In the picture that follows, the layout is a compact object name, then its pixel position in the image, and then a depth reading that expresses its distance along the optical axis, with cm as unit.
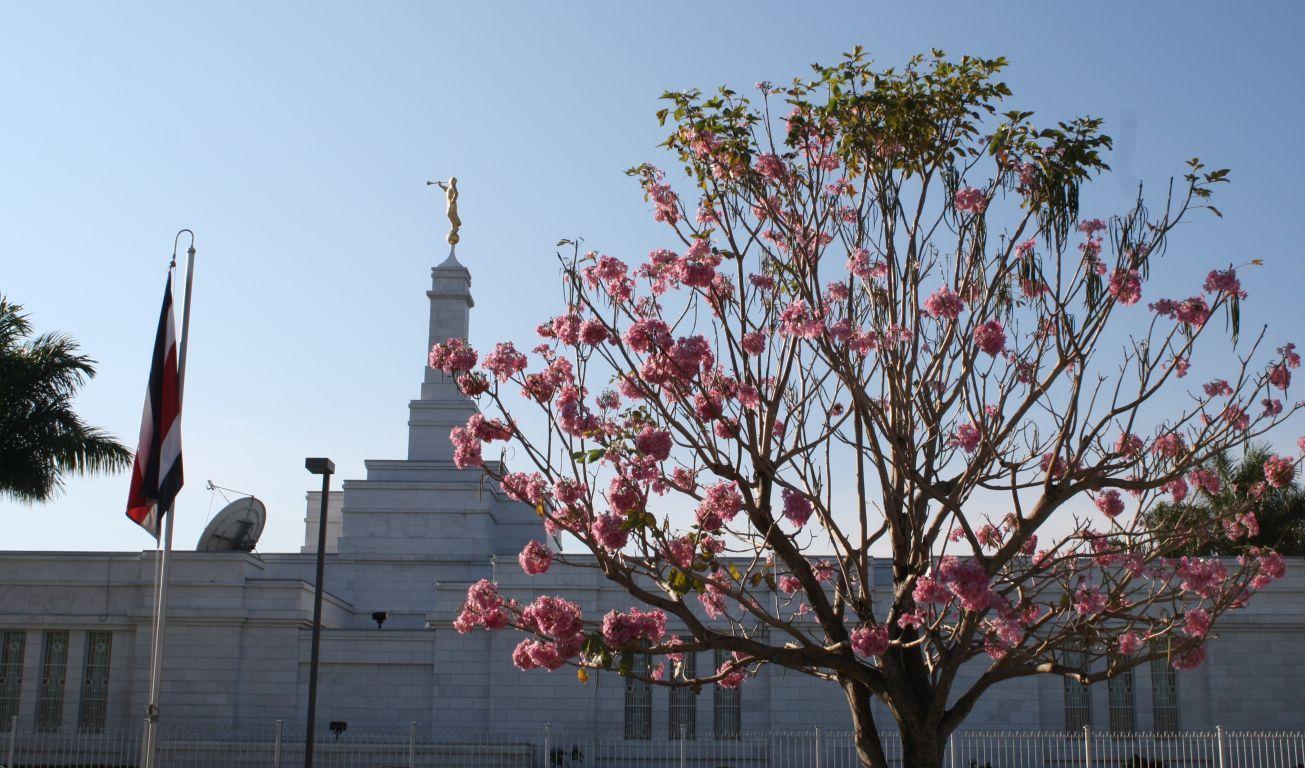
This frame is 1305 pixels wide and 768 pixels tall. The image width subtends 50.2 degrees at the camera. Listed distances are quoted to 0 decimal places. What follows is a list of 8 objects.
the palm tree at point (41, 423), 2594
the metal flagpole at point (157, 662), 1558
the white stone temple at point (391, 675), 2928
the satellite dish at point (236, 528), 3300
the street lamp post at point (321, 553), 2080
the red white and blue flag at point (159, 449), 1634
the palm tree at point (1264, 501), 3195
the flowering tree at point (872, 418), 1181
